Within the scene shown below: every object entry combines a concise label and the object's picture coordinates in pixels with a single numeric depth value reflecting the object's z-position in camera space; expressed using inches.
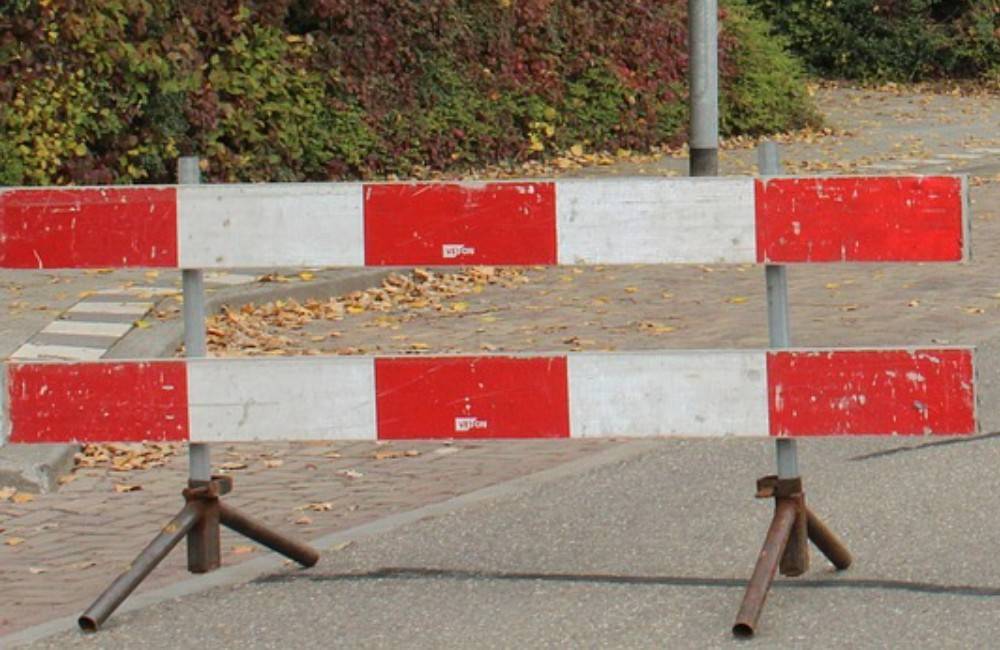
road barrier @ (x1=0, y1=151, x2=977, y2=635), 393.7
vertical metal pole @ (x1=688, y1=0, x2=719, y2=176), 984.4
